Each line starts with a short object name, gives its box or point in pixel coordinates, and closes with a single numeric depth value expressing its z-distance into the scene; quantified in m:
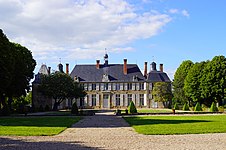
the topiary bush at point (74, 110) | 41.36
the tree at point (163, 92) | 67.69
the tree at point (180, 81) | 63.08
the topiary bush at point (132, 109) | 42.12
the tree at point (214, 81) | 52.91
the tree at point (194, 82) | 56.84
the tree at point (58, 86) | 55.19
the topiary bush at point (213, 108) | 45.26
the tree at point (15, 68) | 33.69
